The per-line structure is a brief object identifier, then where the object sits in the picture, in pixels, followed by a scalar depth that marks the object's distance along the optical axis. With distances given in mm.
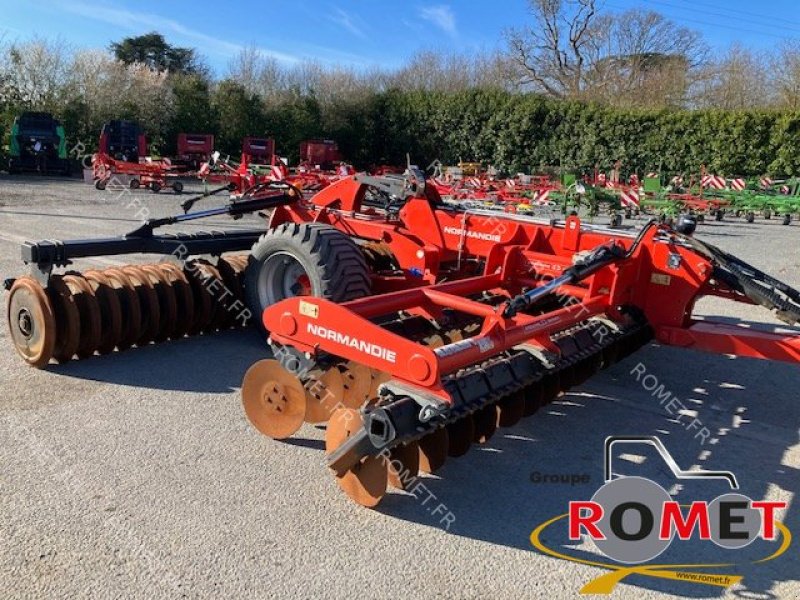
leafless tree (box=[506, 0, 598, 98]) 36312
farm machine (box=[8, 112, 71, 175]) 21641
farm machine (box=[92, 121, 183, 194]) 18328
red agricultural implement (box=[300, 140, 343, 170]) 23922
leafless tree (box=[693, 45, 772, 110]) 30109
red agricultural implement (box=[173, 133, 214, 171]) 22781
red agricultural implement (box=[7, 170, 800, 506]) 3242
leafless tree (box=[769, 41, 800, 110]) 27531
